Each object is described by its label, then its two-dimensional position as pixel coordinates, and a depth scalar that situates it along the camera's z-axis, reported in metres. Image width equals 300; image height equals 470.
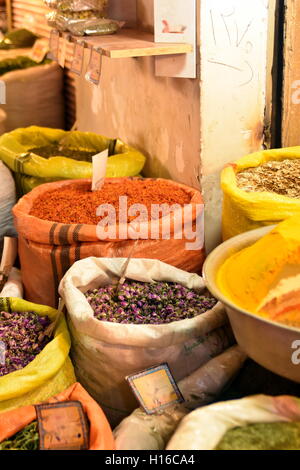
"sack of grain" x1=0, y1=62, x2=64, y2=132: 3.98
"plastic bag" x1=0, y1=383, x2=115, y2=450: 1.47
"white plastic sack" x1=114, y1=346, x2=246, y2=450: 1.53
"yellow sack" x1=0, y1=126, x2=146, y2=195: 2.76
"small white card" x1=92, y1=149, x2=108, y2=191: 2.41
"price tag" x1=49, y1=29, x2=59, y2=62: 2.93
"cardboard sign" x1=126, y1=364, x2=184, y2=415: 1.62
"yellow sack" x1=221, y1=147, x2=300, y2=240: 1.93
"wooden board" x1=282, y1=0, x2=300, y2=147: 2.26
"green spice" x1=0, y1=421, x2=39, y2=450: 1.50
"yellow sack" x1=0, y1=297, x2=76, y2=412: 1.70
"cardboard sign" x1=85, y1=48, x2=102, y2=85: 2.48
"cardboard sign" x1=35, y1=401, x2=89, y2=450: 1.46
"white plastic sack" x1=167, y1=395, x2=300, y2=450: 1.36
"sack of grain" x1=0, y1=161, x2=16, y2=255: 2.91
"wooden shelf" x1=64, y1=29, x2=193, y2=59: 2.23
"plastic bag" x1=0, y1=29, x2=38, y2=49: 4.36
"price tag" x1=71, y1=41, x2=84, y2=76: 2.69
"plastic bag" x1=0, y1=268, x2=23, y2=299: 2.42
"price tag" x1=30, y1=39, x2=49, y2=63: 3.83
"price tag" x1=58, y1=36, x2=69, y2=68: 2.86
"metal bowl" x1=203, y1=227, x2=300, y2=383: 1.36
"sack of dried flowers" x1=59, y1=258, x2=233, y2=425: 1.75
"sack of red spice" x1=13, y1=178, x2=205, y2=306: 2.18
